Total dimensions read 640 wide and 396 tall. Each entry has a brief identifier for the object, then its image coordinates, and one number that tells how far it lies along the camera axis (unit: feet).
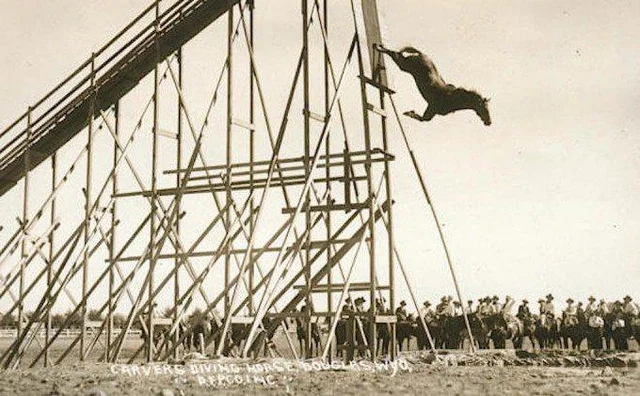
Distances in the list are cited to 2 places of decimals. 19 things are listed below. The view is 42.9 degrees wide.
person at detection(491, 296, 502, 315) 80.44
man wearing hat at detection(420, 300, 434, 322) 85.76
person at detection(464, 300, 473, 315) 82.41
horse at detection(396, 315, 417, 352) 82.69
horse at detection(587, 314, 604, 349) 80.43
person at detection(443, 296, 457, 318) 82.38
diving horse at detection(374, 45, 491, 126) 52.11
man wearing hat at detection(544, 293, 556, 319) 85.10
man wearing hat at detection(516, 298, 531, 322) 85.67
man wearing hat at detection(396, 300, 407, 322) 82.74
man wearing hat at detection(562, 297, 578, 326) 83.15
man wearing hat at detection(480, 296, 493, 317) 80.63
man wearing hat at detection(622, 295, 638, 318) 81.00
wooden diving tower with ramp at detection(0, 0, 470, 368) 50.21
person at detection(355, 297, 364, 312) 78.64
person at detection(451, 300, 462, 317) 82.67
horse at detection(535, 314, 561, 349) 84.23
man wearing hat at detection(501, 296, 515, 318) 80.23
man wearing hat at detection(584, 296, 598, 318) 82.69
